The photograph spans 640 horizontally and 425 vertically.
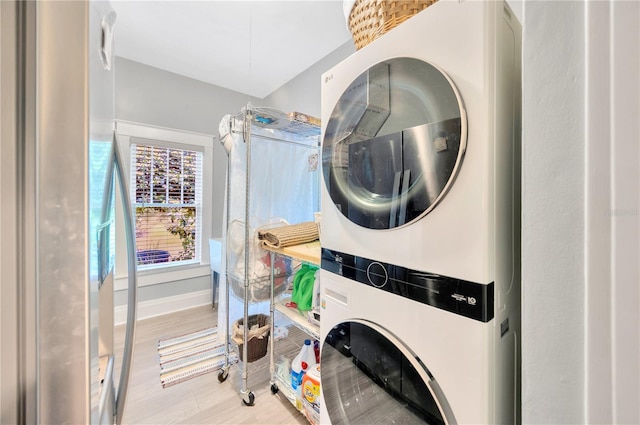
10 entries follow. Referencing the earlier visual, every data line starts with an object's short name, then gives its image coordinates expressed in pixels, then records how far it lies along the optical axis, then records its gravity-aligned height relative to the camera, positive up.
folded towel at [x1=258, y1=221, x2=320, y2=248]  1.42 -0.13
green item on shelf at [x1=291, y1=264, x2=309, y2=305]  1.45 -0.41
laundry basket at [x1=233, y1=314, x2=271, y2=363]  1.78 -0.87
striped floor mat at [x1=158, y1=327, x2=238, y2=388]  1.83 -1.15
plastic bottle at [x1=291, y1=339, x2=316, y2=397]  1.43 -0.86
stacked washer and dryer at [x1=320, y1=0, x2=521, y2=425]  0.61 -0.01
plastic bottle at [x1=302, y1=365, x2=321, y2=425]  1.29 -0.93
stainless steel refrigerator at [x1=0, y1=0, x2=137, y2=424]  0.33 +0.00
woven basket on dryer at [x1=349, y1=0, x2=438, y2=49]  0.85 +0.69
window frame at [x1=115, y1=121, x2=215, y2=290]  2.47 +0.14
